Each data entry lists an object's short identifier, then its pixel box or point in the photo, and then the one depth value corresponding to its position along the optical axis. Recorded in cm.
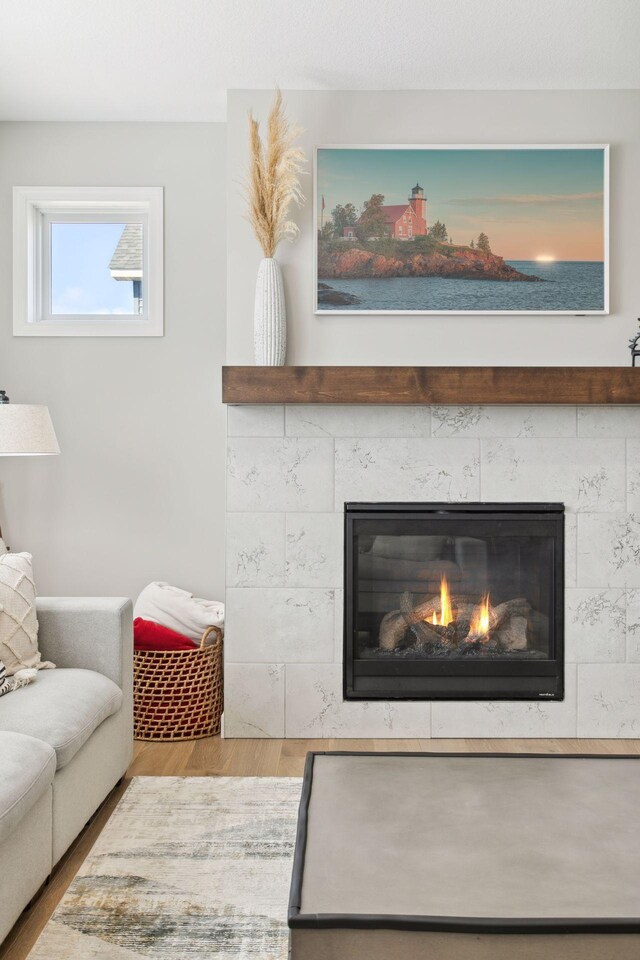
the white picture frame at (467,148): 337
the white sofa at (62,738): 186
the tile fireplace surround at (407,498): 333
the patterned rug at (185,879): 186
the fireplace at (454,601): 335
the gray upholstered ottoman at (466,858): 136
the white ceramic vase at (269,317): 328
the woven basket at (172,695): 334
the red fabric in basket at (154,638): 341
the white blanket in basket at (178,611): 357
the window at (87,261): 388
